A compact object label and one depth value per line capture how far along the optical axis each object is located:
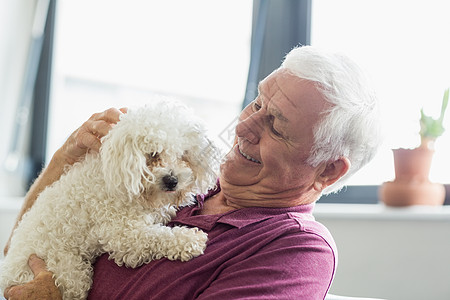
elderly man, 1.15
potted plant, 1.90
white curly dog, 1.20
